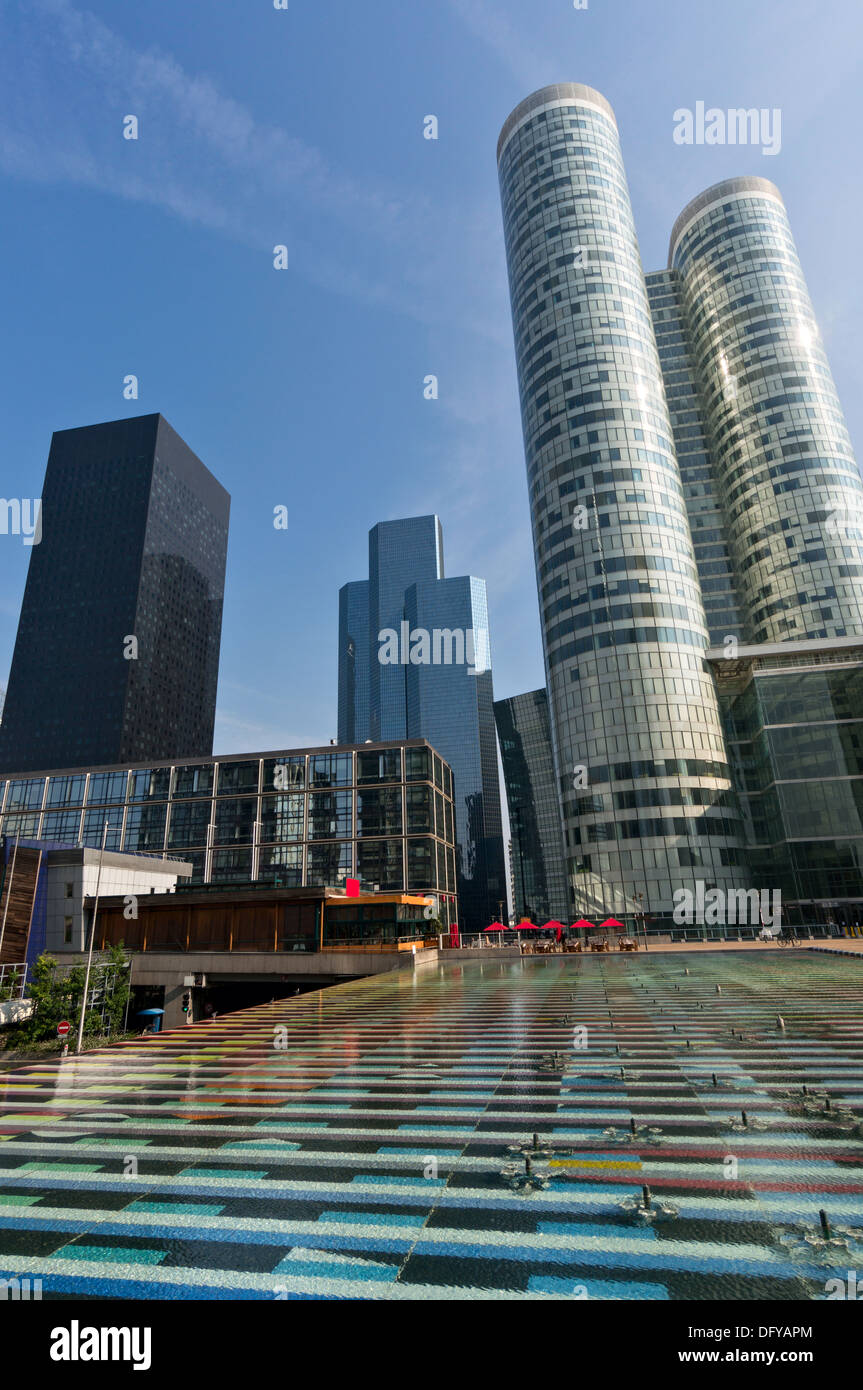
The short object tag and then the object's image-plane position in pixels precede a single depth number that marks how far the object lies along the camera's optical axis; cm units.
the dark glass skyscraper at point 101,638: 17375
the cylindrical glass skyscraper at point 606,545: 7288
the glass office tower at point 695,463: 10750
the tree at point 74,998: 2919
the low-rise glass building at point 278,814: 9231
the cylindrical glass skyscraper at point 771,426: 9706
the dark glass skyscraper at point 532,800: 17125
